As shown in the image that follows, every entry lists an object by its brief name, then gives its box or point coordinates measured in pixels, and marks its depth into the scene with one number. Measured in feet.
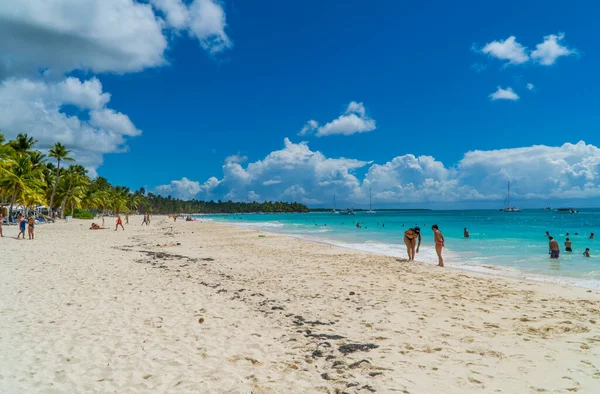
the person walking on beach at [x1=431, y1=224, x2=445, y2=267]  49.37
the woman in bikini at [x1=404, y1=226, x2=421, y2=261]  53.11
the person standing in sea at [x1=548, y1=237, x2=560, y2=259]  62.13
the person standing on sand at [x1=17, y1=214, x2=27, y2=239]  77.77
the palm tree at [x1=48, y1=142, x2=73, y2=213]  174.19
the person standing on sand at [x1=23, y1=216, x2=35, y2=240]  77.29
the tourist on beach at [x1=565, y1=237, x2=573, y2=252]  72.50
